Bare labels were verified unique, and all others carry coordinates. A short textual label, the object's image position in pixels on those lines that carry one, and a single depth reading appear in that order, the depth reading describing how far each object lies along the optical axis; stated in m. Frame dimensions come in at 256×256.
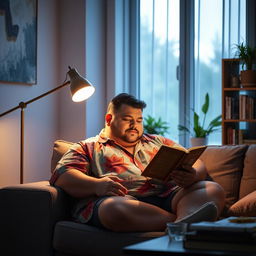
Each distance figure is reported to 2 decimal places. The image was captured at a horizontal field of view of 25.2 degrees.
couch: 2.69
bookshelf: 4.42
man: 2.70
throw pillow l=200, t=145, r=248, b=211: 3.03
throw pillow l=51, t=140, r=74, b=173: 3.27
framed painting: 4.19
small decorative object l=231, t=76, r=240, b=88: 4.46
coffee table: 1.76
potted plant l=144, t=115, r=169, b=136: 4.97
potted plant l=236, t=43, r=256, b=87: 4.35
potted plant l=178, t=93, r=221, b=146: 4.72
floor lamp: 3.30
